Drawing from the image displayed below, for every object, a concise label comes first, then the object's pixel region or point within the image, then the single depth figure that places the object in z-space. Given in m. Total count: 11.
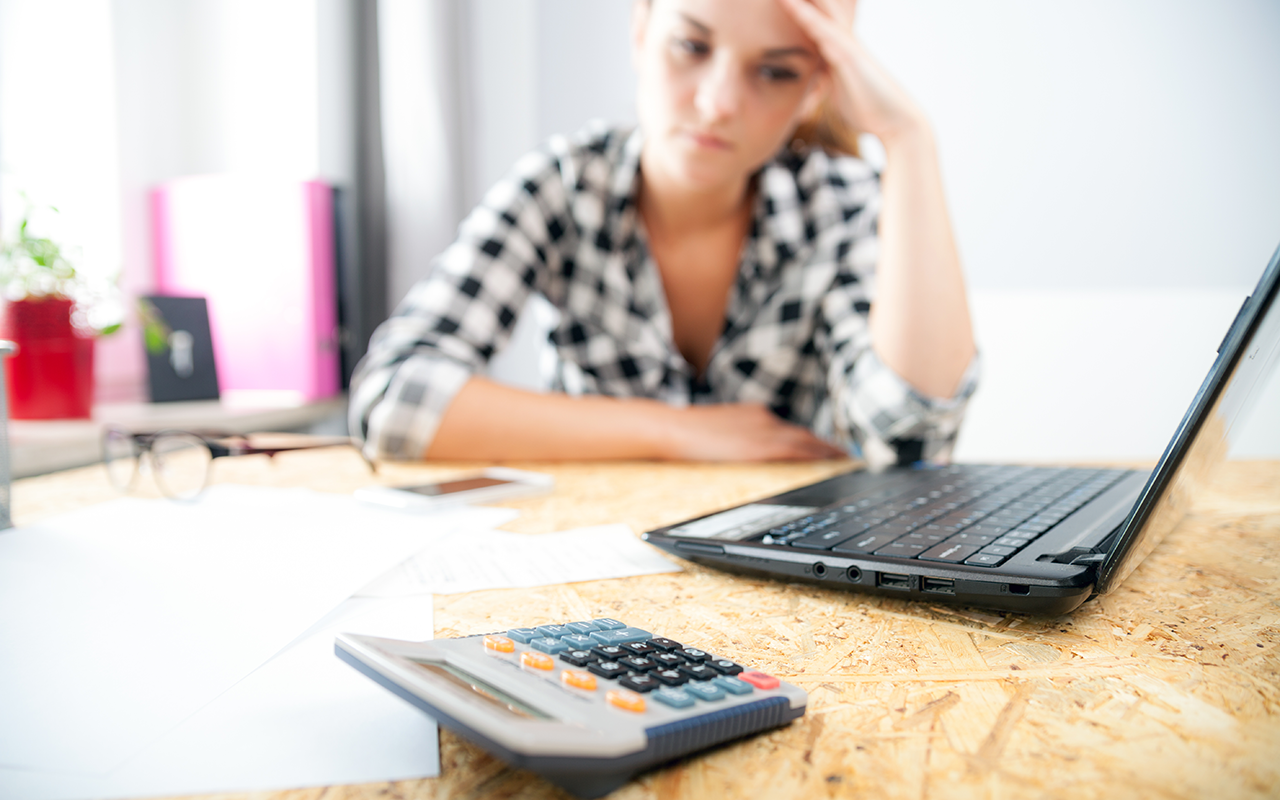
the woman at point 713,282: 0.94
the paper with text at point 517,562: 0.44
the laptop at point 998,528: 0.34
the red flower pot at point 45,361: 1.10
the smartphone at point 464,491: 0.65
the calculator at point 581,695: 0.21
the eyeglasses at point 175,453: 0.73
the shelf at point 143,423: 0.93
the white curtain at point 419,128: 1.97
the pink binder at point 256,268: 1.65
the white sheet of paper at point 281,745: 0.24
